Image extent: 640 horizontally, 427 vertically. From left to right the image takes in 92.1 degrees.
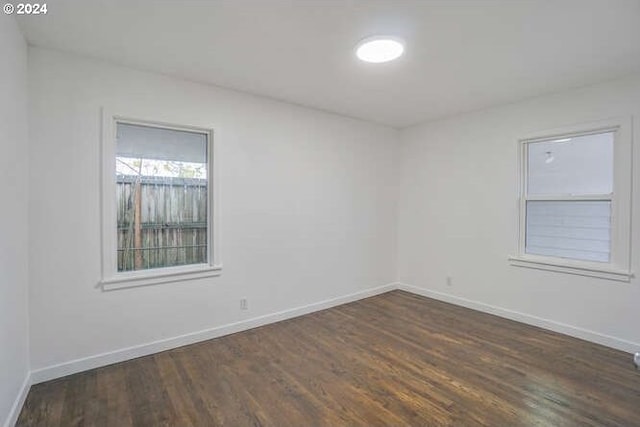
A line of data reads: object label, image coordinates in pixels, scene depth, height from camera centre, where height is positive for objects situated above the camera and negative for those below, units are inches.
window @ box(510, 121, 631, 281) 117.7 +5.0
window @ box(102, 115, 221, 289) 106.0 +2.1
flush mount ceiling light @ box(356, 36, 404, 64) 90.7 +50.1
